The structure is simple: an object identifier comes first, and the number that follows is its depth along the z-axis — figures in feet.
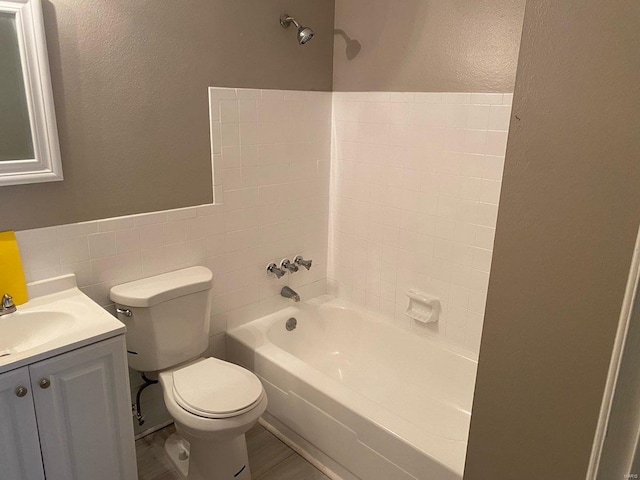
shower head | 7.43
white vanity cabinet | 4.74
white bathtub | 6.04
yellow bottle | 5.70
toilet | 6.03
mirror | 5.31
